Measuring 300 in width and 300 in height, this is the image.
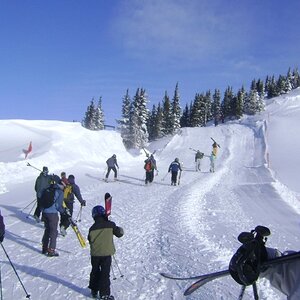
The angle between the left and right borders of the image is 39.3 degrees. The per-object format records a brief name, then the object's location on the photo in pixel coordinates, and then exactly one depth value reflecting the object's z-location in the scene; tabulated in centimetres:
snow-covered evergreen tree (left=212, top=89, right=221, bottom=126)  11488
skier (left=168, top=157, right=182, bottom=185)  2506
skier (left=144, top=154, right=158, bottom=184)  2514
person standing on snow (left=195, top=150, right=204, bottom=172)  3391
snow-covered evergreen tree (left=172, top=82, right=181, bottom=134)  9094
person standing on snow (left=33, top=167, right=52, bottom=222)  1348
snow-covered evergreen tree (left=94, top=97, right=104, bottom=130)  9412
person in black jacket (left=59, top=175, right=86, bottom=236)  1315
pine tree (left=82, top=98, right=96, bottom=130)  9539
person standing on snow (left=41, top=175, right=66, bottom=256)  1012
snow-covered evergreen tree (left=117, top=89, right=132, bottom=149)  7550
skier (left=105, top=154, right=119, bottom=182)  2556
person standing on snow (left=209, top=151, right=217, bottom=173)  3247
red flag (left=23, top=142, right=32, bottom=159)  3038
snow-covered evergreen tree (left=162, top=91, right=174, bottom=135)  9262
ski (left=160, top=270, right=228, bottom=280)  321
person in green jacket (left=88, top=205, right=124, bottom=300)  743
